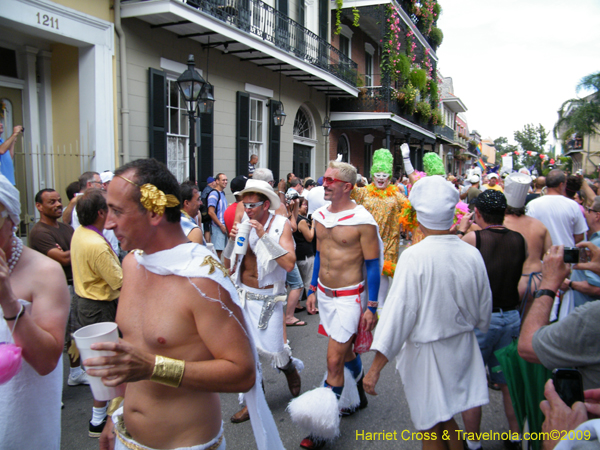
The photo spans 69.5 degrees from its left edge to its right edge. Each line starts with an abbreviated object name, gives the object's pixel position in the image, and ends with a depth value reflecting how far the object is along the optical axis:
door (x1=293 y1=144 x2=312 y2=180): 15.26
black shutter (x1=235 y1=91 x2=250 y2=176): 11.64
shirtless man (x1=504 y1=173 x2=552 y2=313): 3.77
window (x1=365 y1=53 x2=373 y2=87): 21.12
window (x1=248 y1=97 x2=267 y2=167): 12.64
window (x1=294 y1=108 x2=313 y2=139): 15.62
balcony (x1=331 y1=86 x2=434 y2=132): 17.53
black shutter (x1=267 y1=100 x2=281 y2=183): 13.09
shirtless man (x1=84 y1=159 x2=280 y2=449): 1.72
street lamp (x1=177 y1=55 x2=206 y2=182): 7.36
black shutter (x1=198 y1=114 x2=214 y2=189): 10.47
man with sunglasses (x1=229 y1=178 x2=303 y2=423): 3.71
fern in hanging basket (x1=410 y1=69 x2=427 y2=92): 19.77
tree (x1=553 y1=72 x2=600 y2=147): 25.89
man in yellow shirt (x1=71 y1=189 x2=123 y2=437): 3.73
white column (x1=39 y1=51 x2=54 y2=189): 8.23
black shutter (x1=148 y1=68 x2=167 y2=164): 9.12
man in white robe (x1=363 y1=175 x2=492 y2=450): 2.57
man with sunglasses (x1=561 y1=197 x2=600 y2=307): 3.32
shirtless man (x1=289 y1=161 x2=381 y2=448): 3.55
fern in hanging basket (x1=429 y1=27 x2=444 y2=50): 23.97
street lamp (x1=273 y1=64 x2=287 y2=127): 12.85
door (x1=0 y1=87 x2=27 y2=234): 7.51
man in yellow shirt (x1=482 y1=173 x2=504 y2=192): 10.80
